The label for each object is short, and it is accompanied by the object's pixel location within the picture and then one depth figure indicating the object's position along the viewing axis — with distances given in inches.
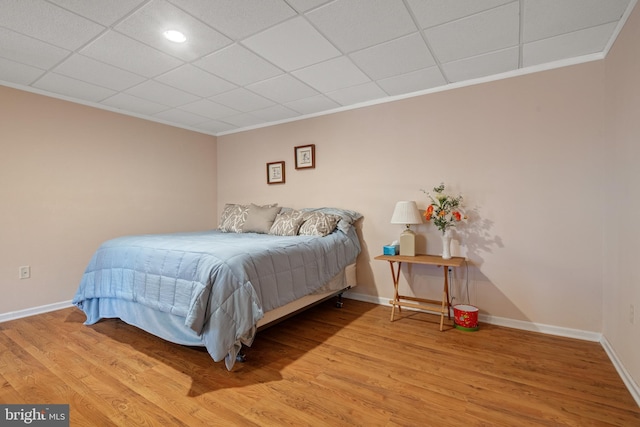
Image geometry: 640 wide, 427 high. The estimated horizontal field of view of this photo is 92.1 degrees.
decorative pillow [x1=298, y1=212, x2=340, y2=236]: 127.3
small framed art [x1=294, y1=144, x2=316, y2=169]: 155.0
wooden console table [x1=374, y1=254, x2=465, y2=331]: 107.5
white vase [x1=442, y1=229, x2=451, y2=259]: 113.0
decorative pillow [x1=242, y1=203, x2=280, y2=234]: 143.3
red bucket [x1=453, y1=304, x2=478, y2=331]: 105.2
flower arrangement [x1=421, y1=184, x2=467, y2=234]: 113.7
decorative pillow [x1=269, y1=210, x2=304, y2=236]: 132.7
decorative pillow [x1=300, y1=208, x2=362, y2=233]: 132.2
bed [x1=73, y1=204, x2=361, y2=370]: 77.9
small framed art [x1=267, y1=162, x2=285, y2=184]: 166.7
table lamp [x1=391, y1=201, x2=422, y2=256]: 117.5
